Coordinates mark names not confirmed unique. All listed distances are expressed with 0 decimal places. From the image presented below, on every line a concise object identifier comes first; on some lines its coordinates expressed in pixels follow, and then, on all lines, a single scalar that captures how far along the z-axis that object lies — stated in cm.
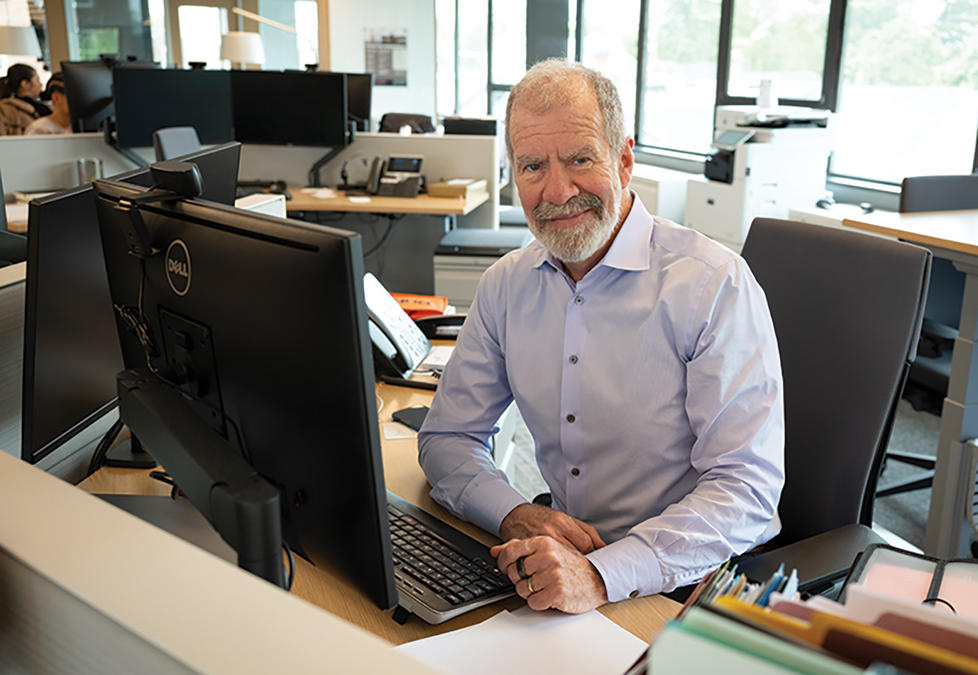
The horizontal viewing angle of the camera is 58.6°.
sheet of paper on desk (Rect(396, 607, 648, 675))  94
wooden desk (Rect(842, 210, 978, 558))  229
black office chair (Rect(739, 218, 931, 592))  136
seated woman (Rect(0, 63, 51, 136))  558
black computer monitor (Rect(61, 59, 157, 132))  434
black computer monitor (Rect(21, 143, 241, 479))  115
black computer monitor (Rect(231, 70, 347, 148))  436
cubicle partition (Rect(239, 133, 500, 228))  454
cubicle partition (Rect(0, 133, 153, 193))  402
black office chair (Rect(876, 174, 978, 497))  267
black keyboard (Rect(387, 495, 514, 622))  105
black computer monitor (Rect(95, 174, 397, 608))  72
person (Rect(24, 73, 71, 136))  470
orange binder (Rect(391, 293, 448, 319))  240
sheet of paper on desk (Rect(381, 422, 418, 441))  165
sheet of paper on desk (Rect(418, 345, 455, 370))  203
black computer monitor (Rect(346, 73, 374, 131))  488
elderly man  126
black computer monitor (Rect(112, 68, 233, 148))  409
